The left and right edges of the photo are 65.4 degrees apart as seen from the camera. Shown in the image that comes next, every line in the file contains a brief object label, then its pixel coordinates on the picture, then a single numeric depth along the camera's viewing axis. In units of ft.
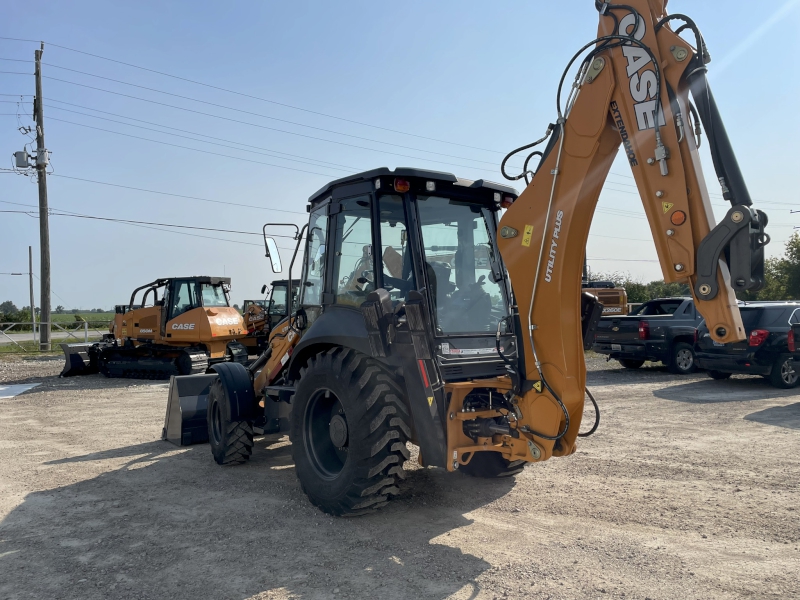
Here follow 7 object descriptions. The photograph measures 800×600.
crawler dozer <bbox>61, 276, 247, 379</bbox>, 50.34
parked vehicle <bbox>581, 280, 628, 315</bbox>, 69.97
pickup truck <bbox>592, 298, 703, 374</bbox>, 44.93
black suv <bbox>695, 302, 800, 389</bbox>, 36.60
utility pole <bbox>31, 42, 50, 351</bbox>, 76.48
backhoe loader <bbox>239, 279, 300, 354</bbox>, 57.11
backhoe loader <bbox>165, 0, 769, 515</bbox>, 12.20
